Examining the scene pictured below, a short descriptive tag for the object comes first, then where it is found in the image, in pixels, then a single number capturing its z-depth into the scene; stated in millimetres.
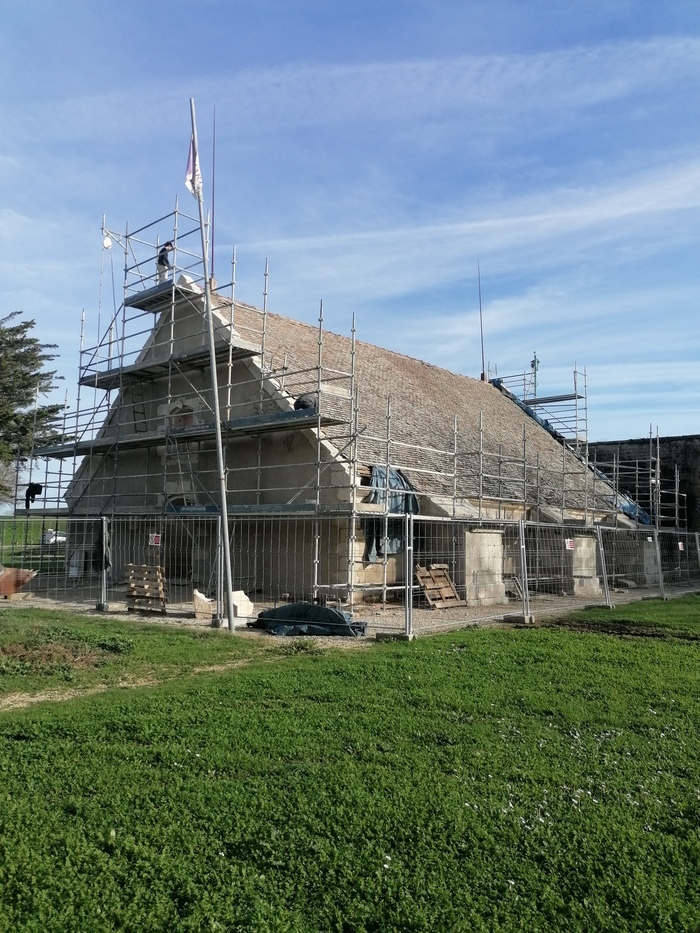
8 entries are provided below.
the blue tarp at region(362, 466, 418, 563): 17406
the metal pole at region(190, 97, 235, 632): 13211
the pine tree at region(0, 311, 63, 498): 38781
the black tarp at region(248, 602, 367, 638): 13281
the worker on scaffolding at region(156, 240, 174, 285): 22989
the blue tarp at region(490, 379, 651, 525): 27203
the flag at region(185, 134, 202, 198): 14250
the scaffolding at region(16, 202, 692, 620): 17812
